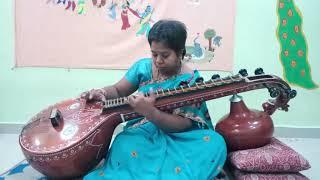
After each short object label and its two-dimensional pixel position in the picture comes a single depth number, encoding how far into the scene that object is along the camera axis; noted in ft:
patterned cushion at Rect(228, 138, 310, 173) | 4.77
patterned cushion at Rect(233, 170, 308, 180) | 4.82
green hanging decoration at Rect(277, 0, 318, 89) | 9.27
